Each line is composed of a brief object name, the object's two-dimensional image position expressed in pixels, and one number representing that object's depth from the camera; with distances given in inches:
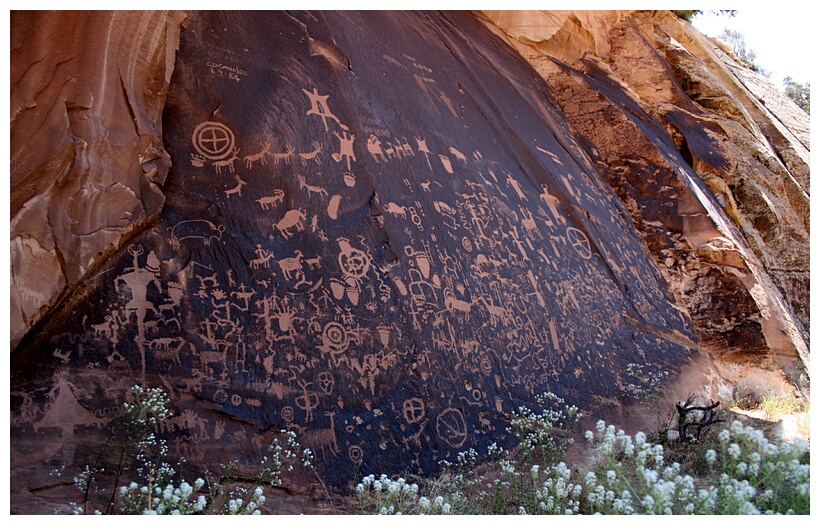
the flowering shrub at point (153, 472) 100.5
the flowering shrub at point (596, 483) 91.5
